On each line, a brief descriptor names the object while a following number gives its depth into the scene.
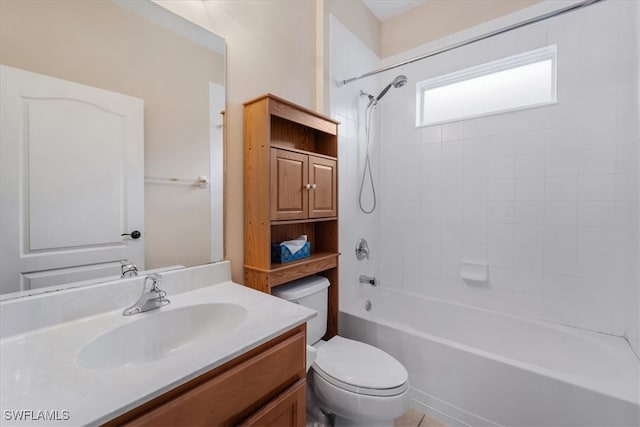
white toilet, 1.18
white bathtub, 1.20
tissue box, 1.45
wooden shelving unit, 1.31
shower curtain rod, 1.33
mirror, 0.83
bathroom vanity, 0.55
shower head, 1.95
